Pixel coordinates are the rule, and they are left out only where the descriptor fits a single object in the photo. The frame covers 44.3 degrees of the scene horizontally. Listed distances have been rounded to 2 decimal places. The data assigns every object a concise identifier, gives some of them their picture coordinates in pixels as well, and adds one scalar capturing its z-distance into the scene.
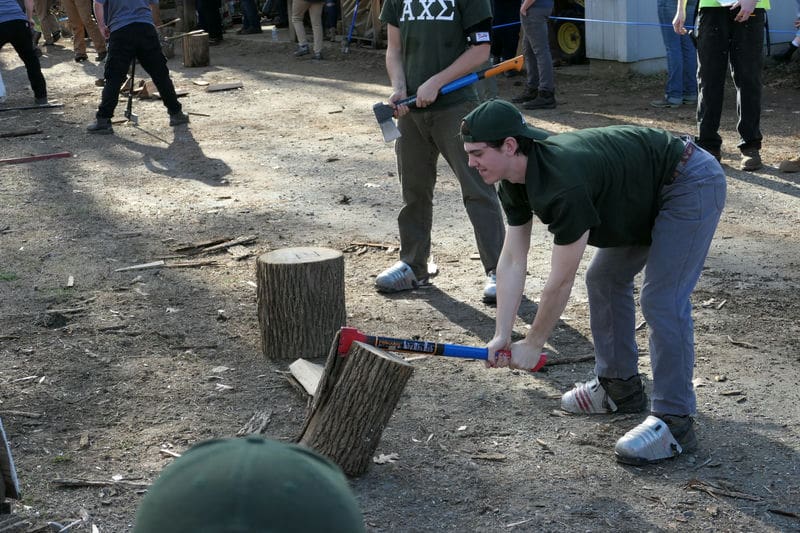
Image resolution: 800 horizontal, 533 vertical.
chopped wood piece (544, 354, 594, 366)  5.30
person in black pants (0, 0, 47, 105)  12.89
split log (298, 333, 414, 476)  4.05
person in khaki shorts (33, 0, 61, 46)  20.67
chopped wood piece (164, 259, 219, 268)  7.09
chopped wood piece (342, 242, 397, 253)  7.35
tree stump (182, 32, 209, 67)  16.56
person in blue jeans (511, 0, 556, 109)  11.00
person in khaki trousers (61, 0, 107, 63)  17.52
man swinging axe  3.81
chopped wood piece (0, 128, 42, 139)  12.07
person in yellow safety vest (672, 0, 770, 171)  8.17
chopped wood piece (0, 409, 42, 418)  4.88
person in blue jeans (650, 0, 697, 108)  10.95
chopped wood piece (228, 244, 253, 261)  7.28
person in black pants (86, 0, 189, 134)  11.13
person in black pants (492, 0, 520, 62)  13.64
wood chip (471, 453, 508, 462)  4.34
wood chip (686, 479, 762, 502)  3.91
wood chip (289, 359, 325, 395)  4.86
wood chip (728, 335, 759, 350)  5.31
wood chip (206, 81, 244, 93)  14.38
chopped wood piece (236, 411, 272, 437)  4.67
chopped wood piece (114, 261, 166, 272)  7.07
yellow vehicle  14.44
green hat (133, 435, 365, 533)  1.15
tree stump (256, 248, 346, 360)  5.34
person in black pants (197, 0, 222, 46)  19.92
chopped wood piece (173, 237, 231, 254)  7.45
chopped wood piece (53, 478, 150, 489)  4.21
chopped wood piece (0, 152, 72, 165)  10.58
